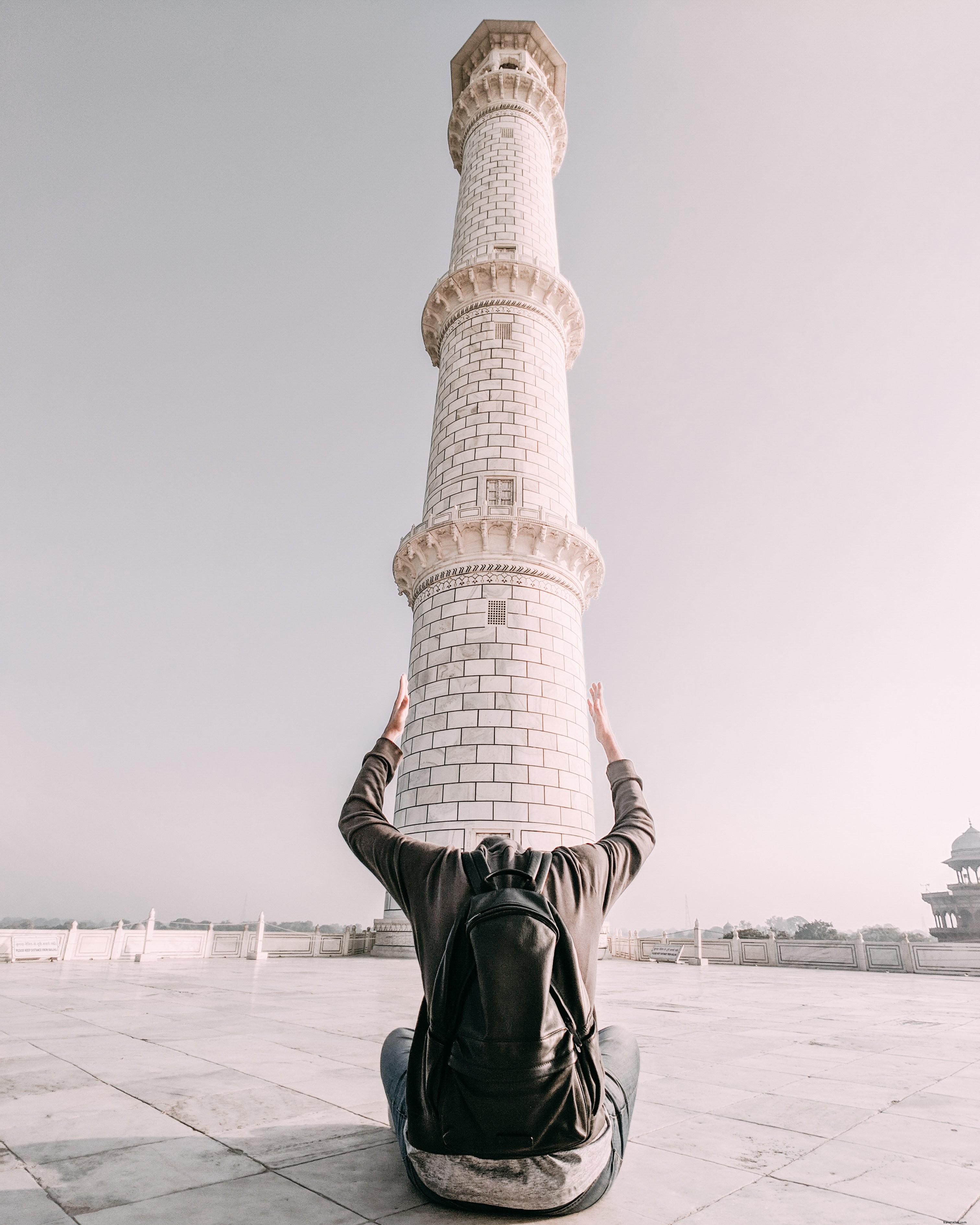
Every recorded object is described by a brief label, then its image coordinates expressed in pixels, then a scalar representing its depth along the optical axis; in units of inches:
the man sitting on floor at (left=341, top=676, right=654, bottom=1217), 91.9
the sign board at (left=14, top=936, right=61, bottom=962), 695.7
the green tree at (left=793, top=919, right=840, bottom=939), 2997.0
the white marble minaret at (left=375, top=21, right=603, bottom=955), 721.6
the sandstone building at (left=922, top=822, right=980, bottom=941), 2155.5
